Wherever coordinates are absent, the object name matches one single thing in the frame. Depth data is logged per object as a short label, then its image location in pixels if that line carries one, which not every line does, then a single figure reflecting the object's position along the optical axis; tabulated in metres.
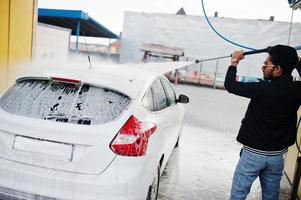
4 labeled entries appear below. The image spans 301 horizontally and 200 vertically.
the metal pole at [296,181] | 4.29
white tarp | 30.03
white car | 2.72
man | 3.03
